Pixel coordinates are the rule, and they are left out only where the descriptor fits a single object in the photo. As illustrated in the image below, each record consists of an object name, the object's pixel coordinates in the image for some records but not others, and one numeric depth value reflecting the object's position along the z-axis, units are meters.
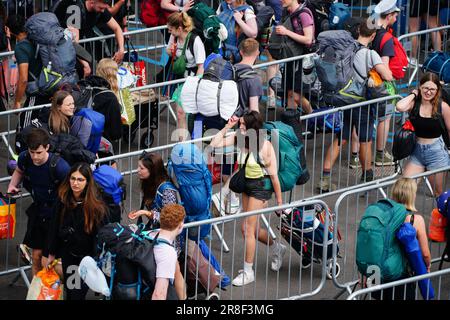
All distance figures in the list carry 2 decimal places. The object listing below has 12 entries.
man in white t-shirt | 11.19
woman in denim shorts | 13.67
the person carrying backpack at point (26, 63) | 14.51
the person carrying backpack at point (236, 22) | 15.95
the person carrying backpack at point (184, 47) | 15.13
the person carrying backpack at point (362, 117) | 14.78
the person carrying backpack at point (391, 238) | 11.57
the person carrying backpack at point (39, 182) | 12.20
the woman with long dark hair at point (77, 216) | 11.82
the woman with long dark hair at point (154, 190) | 12.25
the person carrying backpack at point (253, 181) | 12.86
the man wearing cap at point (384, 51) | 14.98
